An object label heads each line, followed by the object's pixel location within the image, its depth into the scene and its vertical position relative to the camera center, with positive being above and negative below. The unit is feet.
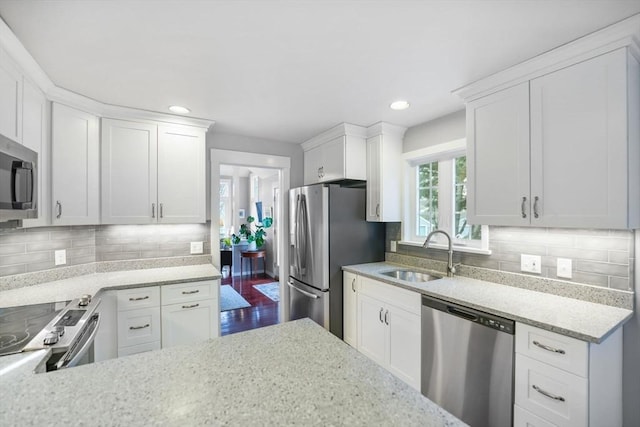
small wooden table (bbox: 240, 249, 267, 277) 20.13 -2.86
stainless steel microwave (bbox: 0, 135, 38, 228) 3.97 +0.44
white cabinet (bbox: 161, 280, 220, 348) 7.63 -2.59
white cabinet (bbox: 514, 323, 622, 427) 4.37 -2.62
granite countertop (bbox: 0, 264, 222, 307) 6.05 -1.67
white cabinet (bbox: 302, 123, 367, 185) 9.66 +2.02
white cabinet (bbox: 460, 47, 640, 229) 4.72 +1.18
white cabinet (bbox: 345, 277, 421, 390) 7.12 -2.97
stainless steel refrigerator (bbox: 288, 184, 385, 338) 9.37 -0.99
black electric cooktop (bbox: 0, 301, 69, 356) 3.95 -1.70
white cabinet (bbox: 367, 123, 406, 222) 9.48 +1.31
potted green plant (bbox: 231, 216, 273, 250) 20.97 -1.46
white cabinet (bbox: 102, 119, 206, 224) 7.97 +1.15
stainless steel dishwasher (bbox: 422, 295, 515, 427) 5.29 -2.92
